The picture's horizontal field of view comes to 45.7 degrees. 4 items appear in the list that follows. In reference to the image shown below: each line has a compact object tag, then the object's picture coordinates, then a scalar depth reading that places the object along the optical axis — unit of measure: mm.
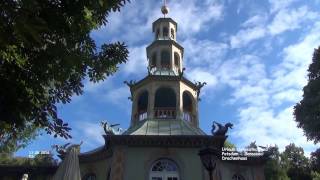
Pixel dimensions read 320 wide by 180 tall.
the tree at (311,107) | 26672
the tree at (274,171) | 37238
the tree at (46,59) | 8594
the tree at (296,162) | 39156
